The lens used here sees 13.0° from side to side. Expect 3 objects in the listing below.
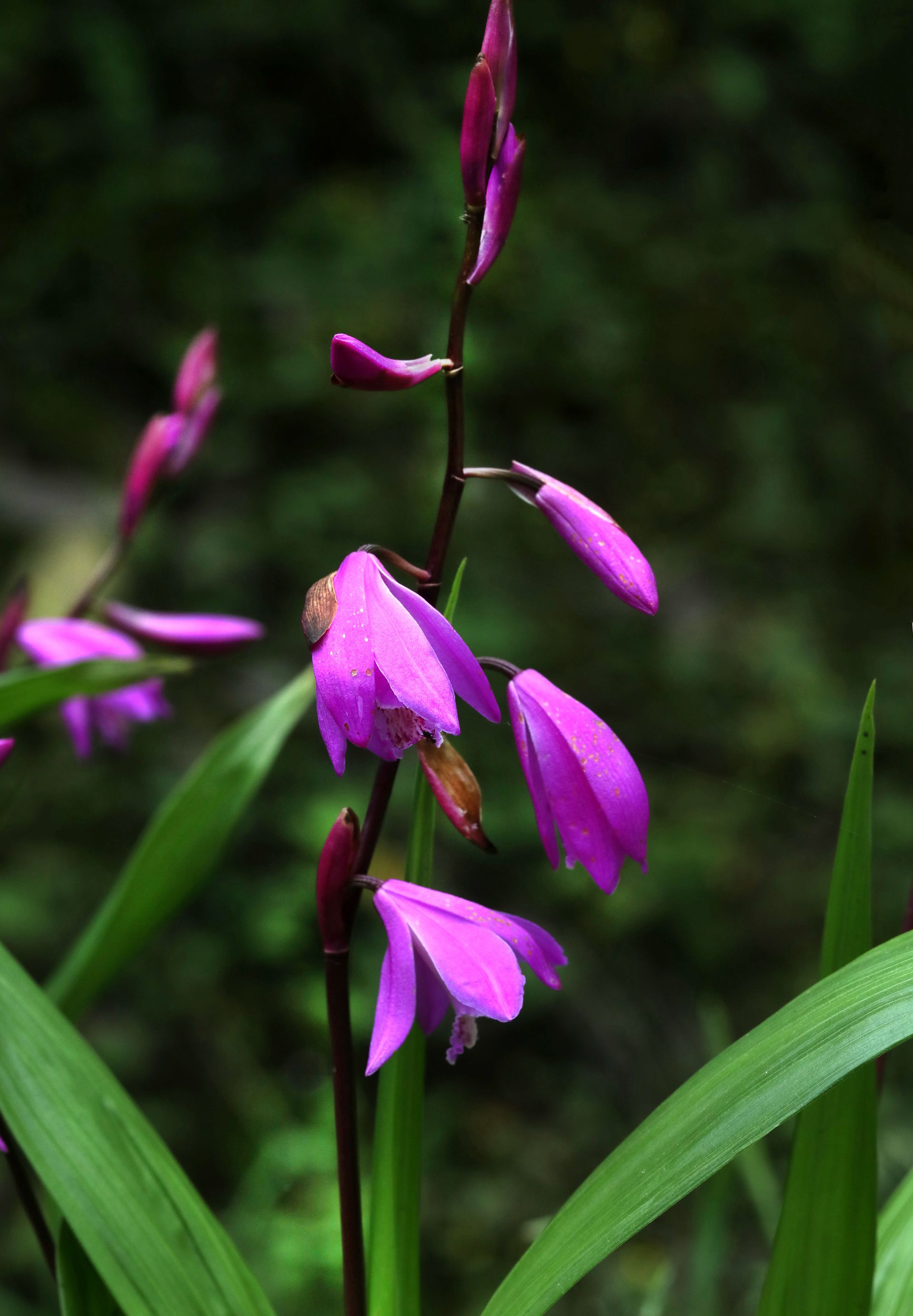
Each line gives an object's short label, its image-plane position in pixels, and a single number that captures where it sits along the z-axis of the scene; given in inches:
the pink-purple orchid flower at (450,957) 18.8
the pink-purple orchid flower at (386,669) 18.4
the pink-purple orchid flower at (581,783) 18.9
